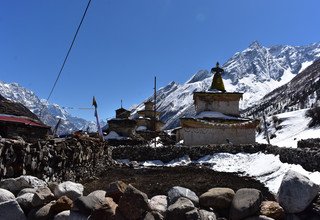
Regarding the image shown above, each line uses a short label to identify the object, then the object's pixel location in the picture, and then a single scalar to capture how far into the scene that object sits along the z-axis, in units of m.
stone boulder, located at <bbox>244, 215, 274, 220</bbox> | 3.26
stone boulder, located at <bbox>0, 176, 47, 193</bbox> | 4.19
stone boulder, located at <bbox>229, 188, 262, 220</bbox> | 3.31
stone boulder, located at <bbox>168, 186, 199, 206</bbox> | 3.55
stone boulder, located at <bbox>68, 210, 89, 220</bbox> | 3.52
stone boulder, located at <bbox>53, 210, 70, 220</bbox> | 3.60
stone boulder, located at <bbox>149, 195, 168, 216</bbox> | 3.47
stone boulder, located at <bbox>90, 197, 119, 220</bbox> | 3.38
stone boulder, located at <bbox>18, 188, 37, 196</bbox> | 4.10
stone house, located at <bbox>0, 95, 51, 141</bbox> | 12.98
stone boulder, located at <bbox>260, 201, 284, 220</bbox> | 3.30
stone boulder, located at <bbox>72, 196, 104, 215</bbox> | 3.51
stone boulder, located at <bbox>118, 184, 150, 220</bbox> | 3.34
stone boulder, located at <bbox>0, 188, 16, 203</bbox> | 3.80
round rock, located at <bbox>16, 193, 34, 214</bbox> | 3.86
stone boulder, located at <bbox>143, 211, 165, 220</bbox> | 3.34
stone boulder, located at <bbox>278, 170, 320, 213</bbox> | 3.29
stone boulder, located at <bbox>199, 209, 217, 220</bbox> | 3.35
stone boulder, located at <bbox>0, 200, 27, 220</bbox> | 3.69
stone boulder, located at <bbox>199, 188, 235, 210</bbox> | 3.50
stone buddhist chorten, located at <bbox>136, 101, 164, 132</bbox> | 41.96
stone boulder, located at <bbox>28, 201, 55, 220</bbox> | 3.70
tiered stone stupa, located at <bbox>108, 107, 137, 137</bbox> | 30.04
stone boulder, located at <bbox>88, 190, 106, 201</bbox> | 3.58
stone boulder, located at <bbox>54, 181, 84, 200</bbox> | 3.92
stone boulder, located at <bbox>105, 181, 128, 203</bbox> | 3.60
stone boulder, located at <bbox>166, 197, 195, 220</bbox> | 3.30
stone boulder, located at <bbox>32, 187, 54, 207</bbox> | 3.81
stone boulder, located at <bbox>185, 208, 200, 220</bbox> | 3.24
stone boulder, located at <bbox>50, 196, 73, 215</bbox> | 3.70
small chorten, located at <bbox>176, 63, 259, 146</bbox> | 21.94
